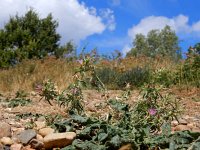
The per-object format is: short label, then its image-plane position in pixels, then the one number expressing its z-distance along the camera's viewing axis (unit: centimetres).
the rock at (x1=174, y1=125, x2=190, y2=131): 224
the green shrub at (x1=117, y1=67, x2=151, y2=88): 551
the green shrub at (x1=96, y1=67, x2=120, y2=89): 558
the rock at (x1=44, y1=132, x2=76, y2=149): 195
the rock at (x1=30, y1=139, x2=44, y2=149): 203
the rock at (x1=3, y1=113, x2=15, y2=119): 255
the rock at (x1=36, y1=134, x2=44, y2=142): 208
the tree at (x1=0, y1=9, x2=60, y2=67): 1196
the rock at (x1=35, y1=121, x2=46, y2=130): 221
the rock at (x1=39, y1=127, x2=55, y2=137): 211
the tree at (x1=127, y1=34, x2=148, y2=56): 2328
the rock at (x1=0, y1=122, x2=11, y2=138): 213
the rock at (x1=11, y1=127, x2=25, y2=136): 218
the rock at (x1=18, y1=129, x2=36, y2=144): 207
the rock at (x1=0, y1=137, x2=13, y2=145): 206
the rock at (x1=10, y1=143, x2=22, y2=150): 202
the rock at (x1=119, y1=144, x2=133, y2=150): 178
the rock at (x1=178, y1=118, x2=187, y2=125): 238
